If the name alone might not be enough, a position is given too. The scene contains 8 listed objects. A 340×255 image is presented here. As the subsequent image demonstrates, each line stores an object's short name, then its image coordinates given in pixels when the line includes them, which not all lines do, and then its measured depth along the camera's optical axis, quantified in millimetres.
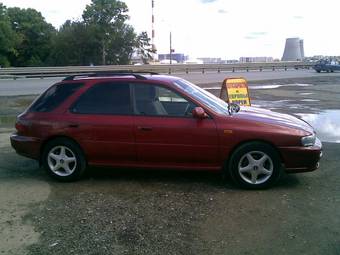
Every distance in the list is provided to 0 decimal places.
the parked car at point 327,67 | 48594
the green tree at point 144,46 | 69750
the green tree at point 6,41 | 66256
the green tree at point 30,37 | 71562
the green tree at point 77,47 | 66188
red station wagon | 5902
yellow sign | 11320
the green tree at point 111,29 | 66875
